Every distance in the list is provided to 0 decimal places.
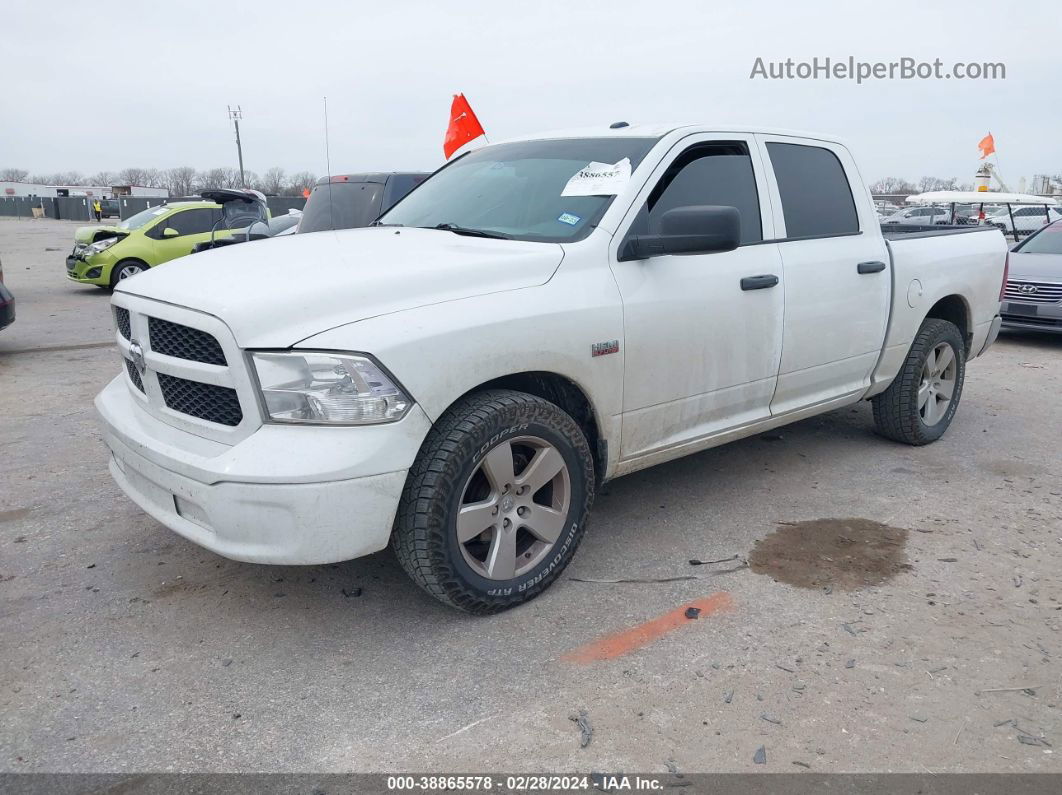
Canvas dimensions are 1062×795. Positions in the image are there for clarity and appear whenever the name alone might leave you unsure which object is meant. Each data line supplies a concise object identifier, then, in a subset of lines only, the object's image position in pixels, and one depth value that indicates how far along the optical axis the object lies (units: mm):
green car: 14141
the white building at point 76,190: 79750
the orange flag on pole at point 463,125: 9305
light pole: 24875
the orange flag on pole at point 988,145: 16922
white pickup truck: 2729
